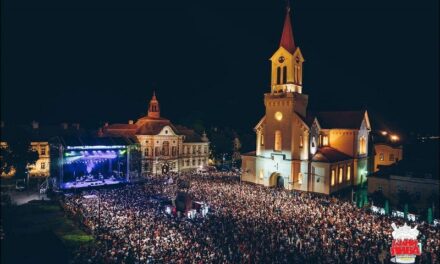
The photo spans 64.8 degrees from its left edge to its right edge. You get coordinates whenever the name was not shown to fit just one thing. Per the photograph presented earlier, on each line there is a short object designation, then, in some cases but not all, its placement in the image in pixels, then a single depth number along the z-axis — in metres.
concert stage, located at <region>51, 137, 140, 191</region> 42.88
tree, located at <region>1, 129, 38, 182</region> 31.82
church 41.59
